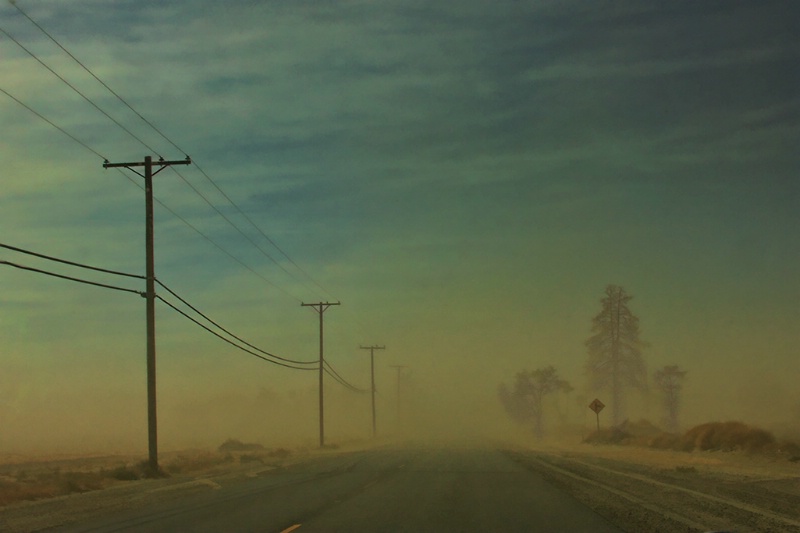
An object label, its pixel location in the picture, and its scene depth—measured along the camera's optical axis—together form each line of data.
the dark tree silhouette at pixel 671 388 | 100.94
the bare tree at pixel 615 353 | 79.94
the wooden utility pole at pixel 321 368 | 66.25
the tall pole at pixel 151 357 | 30.70
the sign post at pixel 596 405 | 50.66
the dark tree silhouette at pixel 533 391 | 124.44
